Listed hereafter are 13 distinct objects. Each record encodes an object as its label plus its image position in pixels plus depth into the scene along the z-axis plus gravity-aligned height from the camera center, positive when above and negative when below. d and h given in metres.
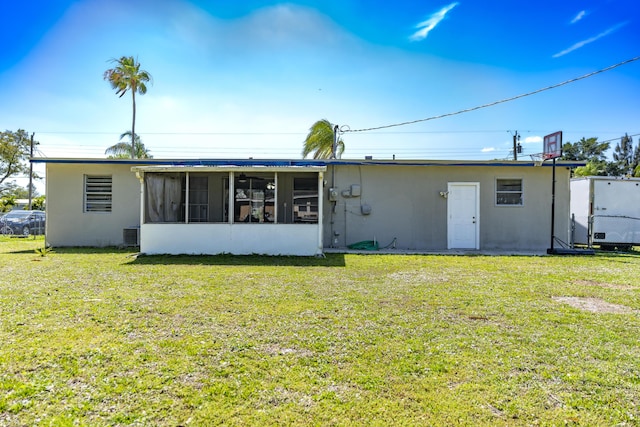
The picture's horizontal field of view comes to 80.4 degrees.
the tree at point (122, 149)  22.42 +3.76
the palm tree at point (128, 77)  20.91 +7.49
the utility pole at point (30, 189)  25.38 +1.44
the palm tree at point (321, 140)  19.75 +3.79
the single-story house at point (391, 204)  11.54 +0.27
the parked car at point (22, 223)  16.64 -0.58
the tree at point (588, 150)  45.97 +8.18
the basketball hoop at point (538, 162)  11.18 +1.58
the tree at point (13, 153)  28.11 +4.38
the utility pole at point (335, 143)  19.55 +3.69
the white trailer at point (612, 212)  12.10 +0.12
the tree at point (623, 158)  45.16 +7.65
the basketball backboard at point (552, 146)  10.40 +1.94
